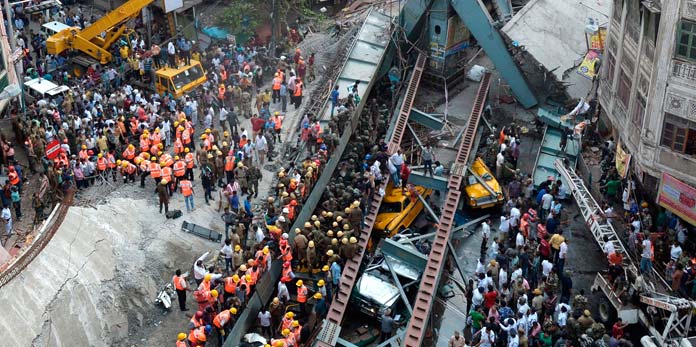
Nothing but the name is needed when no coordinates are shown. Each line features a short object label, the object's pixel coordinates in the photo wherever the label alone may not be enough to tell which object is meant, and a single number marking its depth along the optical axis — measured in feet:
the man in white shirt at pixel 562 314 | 89.92
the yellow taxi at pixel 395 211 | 109.91
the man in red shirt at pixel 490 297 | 94.22
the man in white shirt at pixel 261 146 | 115.96
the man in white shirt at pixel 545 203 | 107.24
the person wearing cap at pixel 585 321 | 88.53
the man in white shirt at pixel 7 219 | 99.35
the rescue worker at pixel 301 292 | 94.07
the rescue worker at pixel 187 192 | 104.88
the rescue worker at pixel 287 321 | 88.02
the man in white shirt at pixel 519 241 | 100.94
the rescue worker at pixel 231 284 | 90.89
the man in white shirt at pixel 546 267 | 96.07
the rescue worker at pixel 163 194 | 103.71
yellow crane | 138.00
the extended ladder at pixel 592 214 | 97.43
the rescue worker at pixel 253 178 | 108.68
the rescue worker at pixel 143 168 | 107.86
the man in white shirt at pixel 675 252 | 94.07
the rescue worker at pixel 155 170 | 106.52
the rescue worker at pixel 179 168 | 107.45
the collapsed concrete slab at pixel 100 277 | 88.63
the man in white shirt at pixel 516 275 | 94.84
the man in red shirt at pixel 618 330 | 89.81
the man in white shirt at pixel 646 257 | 94.63
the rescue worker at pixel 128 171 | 108.27
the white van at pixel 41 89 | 124.47
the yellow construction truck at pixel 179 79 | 129.29
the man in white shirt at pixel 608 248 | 97.14
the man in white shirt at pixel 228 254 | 96.68
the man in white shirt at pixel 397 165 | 113.19
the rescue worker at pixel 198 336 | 85.87
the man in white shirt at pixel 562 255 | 97.66
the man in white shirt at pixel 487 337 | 88.48
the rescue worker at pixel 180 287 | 91.40
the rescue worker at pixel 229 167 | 110.73
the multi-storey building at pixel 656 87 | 92.27
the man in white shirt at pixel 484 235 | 107.65
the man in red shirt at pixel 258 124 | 122.21
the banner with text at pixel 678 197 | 94.68
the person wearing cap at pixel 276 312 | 91.50
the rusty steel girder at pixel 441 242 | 93.40
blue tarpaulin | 148.36
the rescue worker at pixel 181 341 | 83.82
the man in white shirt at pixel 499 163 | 117.39
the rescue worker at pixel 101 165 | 108.17
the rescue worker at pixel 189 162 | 110.11
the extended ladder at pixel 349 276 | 91.59
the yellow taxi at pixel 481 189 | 114.42
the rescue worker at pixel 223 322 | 87.66
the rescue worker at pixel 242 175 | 109.40
